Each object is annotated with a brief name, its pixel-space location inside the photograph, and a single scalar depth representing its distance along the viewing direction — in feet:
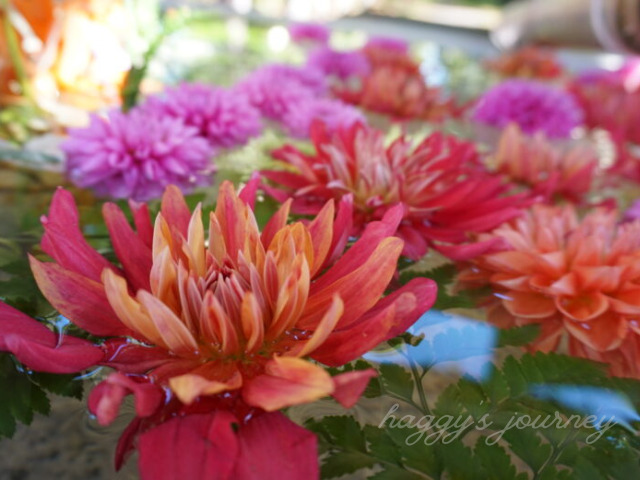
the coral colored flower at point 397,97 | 2.64
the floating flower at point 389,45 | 4.06
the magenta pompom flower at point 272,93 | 2.22
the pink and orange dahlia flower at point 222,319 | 0.73
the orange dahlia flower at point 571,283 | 1.15
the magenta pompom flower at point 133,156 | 1.57
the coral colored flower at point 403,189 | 1.33
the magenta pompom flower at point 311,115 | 2.05
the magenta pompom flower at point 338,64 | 3.30
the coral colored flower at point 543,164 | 1.99
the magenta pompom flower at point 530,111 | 2.70
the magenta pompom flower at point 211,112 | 1.83
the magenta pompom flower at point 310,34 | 4.22
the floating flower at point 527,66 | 4.26
